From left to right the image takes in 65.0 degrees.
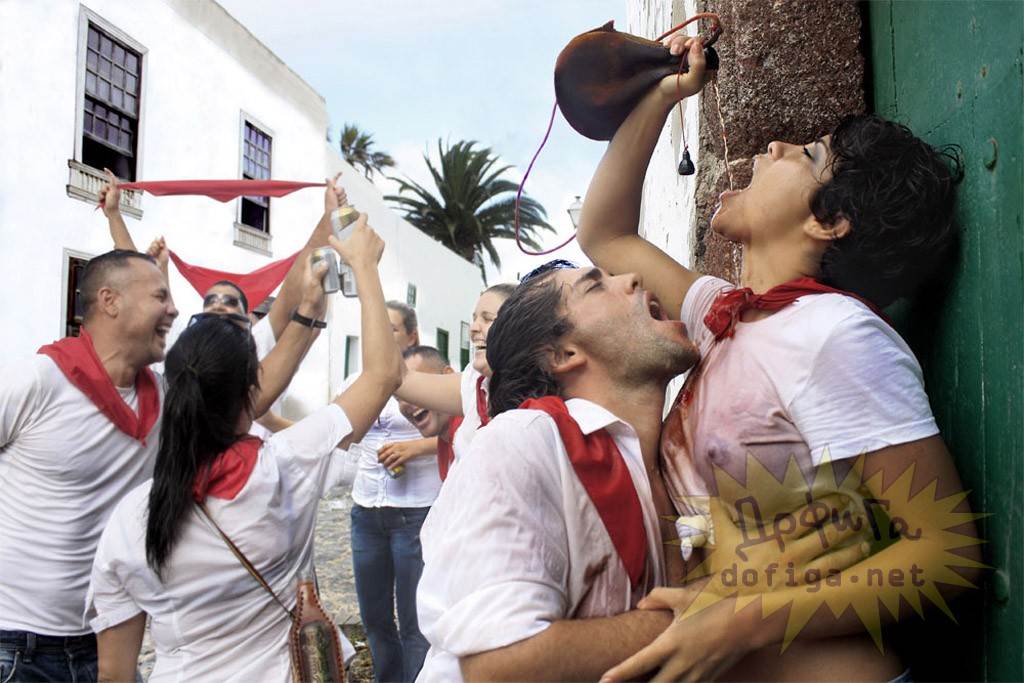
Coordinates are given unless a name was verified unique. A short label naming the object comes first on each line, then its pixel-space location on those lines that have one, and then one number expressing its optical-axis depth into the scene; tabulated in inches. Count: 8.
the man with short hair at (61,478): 94.7
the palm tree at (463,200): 1077.1
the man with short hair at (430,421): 147.9
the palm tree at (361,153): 1164.5
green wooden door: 49.9
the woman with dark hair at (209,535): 78.2
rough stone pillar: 81.3
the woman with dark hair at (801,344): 45.8
